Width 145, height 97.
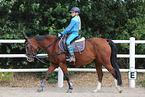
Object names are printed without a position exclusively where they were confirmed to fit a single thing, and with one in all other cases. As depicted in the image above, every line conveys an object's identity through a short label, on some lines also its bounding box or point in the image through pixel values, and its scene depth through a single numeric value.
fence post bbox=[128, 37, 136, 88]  16.62
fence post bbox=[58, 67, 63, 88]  16.77
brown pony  14.15
